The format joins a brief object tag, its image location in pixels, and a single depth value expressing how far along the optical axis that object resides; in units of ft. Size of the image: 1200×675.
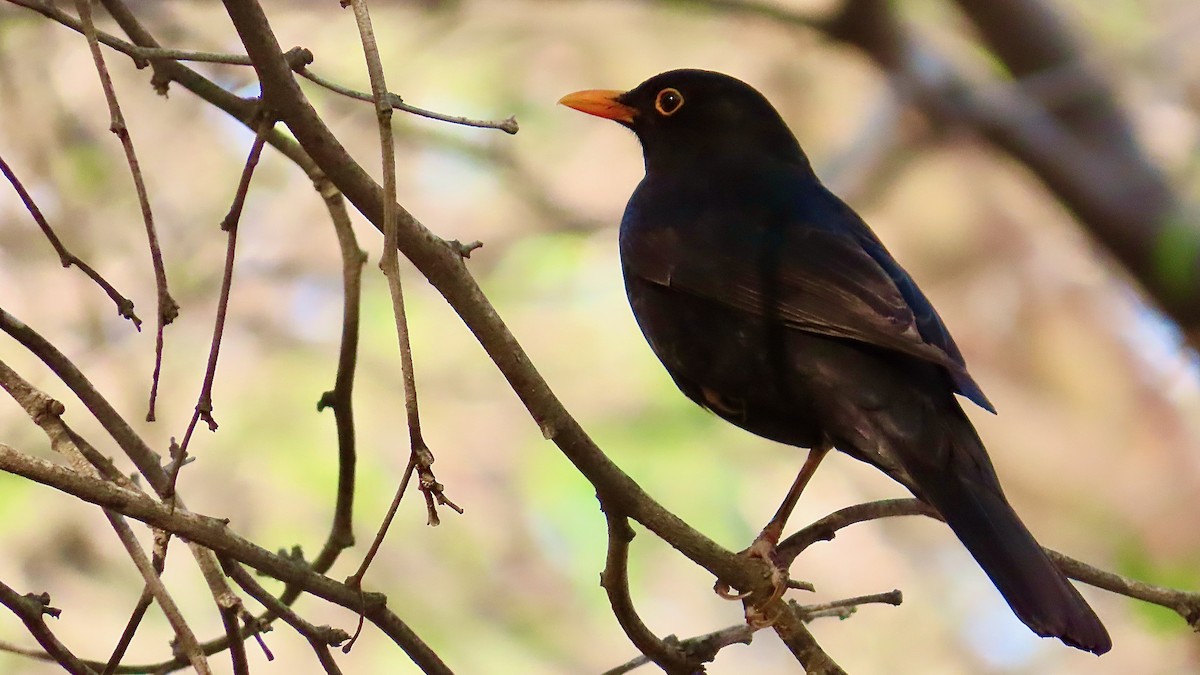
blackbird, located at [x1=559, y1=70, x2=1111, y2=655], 20.53
